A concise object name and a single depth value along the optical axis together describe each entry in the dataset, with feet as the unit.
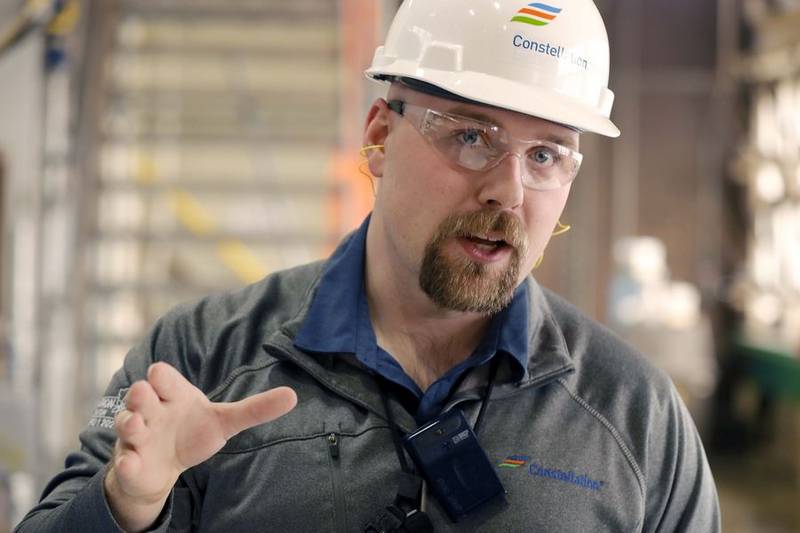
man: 4.38
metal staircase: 10.59
